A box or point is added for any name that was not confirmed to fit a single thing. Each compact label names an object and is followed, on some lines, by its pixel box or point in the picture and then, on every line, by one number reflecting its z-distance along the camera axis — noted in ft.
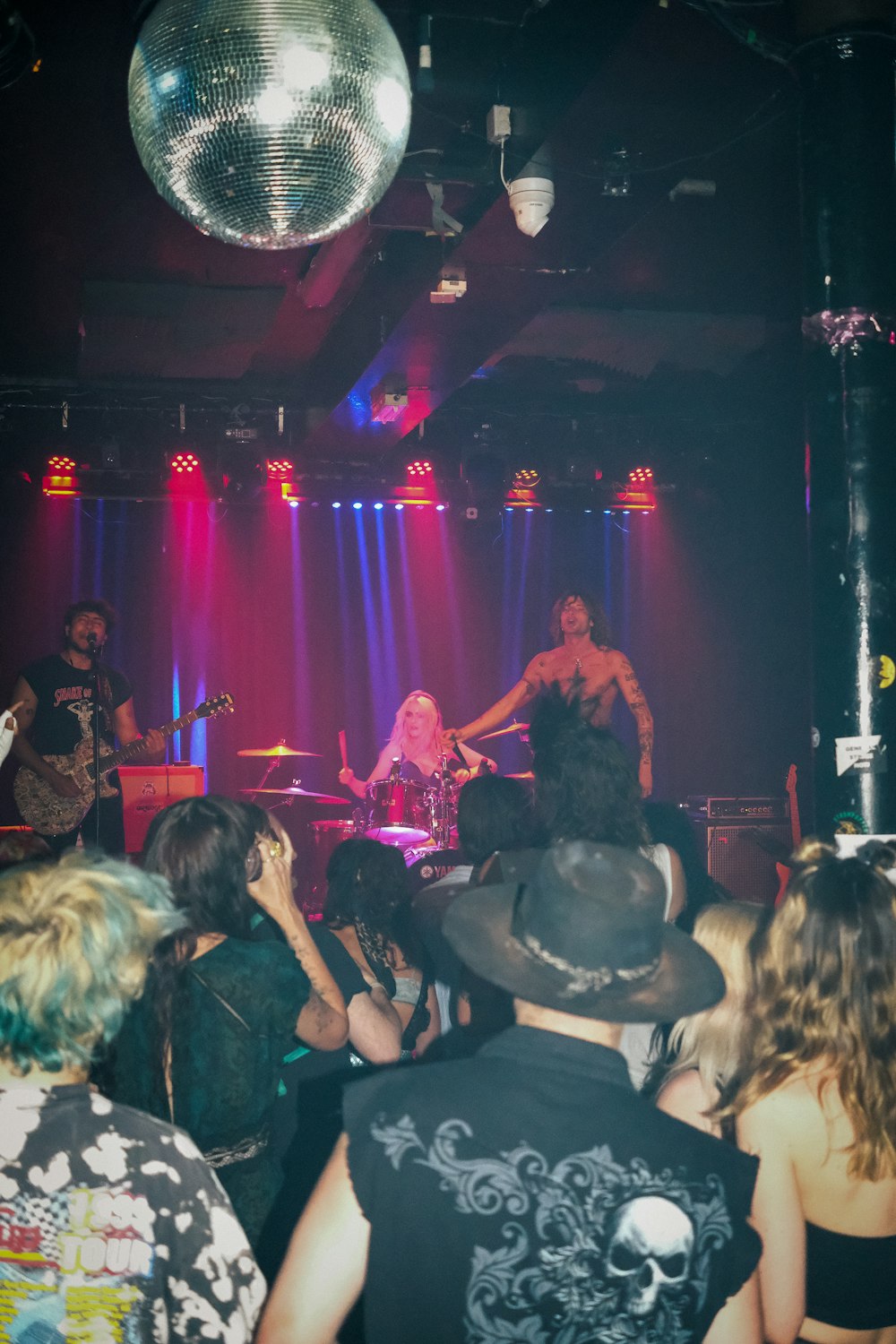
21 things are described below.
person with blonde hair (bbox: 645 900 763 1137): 6.61
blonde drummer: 31.22
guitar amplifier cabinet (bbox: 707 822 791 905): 26.73
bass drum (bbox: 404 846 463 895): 16.61
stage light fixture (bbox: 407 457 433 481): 33.06
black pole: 9.56
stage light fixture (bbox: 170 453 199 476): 30.81
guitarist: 23.88
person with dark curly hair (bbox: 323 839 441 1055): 9.98
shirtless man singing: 29.01
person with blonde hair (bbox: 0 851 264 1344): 4.83
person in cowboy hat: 4.41
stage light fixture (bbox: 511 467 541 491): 32.63
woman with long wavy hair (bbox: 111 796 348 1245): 7.14
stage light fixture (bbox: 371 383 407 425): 25.46
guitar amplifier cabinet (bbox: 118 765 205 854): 26.89
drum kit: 26.23
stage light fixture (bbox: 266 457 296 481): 31.40
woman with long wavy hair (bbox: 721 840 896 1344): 5.74
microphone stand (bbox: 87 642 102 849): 18.98
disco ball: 6.68
